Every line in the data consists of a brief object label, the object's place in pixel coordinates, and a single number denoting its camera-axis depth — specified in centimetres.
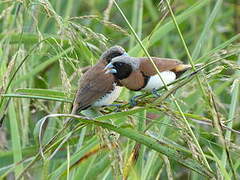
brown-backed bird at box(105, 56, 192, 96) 471
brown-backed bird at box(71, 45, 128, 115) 507
